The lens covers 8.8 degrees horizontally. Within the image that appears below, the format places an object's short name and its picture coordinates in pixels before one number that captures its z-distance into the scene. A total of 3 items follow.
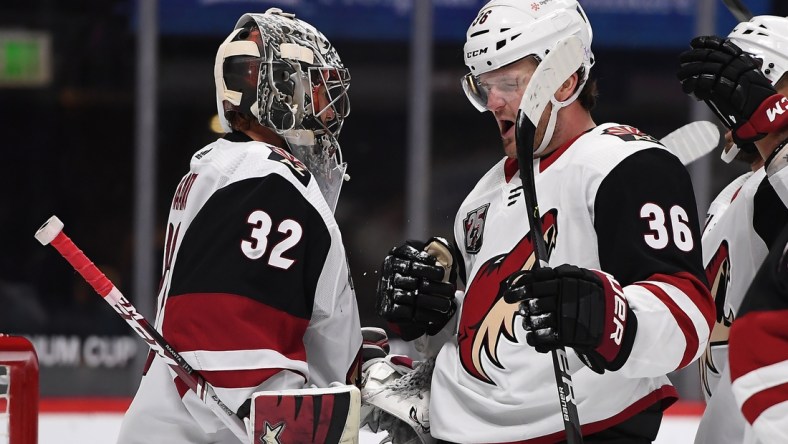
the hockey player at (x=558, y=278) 10.50
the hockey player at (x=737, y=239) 11.00
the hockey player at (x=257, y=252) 10.87
